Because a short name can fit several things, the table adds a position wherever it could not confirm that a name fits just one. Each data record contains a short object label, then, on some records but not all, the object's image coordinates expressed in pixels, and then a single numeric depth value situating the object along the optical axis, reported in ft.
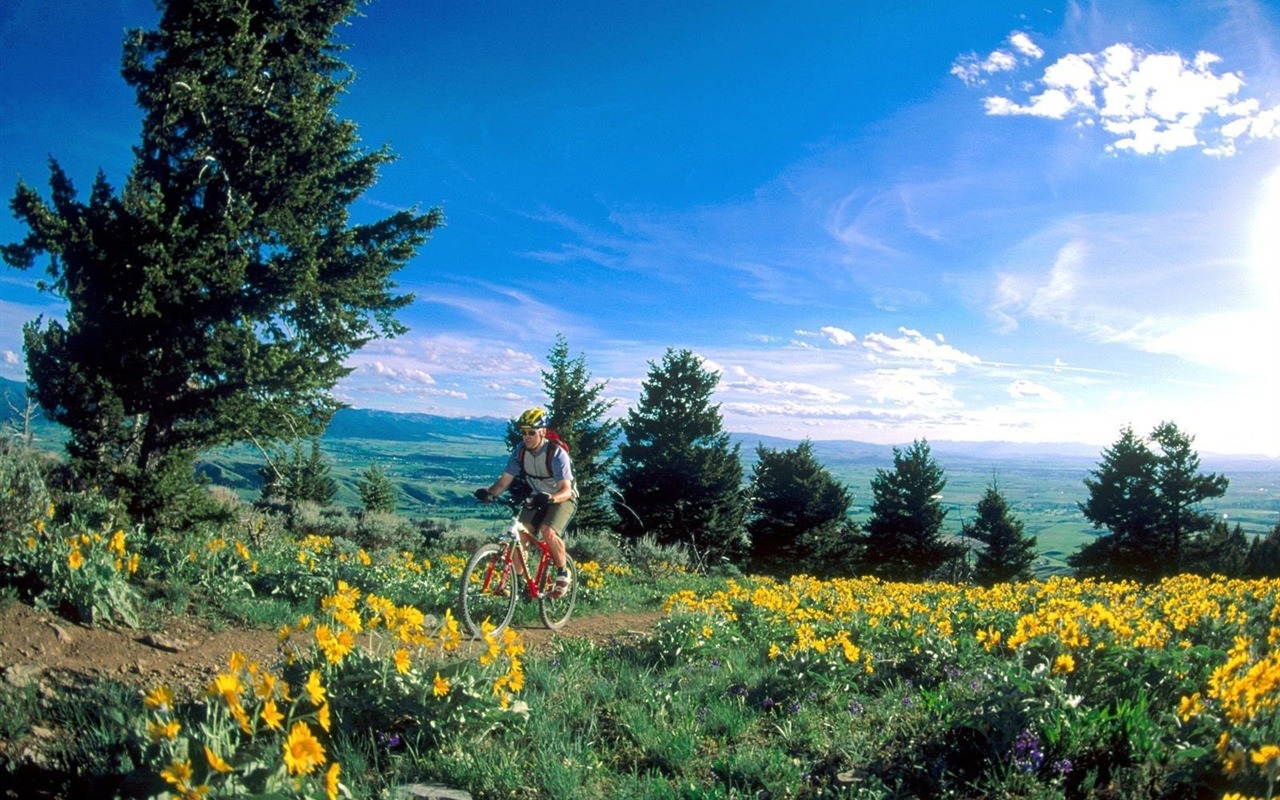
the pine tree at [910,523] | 123.65
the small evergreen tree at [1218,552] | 101.65
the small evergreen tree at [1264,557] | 93.97
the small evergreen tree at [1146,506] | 108.37
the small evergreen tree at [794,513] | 113.70
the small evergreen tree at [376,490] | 140.15
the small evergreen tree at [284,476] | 49.05
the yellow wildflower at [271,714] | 7.47
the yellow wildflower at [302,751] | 6.67
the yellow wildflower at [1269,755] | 7.01
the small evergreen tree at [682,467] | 97.19
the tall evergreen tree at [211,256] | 39.86
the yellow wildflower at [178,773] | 6.40
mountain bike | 21.29
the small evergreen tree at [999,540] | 119.03
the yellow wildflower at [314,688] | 7.96
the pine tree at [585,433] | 96.37
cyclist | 21.31
